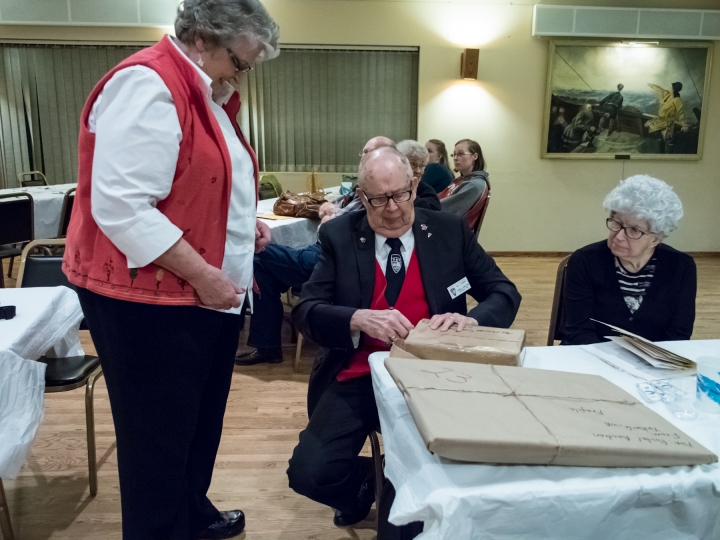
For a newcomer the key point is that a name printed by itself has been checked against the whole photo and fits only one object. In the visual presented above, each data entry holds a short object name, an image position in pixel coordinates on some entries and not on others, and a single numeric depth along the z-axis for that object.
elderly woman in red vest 1.13
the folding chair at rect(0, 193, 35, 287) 3.75
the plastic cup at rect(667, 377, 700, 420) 1.07
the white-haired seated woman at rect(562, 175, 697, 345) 1.77
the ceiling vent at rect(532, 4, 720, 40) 6.04
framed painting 6.20
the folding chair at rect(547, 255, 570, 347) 2.07
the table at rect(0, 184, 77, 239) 4.51
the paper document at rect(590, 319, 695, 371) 1.32
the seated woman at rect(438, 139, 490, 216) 3.72
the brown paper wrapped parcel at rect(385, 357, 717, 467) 0.84
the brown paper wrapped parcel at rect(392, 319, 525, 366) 1.24
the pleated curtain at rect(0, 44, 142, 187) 6.23
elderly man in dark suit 1.56
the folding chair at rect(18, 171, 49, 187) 5.82
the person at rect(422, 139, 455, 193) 4.55
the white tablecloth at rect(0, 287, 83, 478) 1.42
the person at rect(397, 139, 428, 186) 3.12
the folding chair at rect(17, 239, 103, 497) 1.95
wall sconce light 6.12
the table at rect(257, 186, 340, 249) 3.45
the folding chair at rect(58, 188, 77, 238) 4.14
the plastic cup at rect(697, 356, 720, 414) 1.11
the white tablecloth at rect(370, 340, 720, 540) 0.82
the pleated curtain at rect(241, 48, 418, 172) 6.34
